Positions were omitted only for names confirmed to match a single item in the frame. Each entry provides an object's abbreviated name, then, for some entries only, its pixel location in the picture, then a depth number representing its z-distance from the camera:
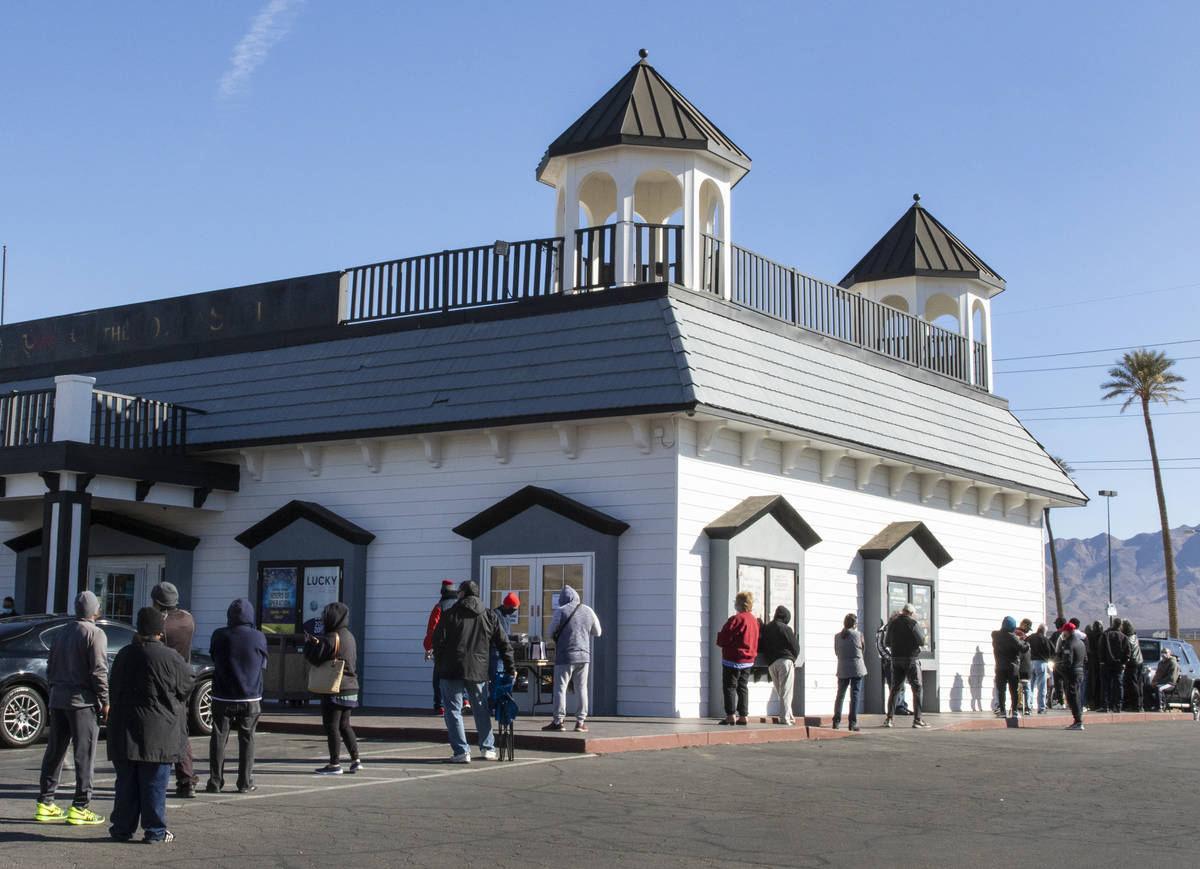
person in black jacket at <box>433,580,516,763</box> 13.02
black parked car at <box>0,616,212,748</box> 14.78
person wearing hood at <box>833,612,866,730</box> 17.69
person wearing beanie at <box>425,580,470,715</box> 14.14
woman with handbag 12.11
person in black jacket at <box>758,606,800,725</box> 17.45
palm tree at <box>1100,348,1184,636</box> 57.69
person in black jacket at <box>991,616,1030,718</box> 21.52
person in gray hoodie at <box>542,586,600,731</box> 15.19
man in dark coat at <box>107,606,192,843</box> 8.91
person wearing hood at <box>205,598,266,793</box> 11.14
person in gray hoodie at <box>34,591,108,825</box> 9.91
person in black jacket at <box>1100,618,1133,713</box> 25.02
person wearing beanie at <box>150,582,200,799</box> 10.84
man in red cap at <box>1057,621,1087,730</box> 20.27
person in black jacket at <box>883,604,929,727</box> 18.91
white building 17.95
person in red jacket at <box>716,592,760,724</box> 16.62
